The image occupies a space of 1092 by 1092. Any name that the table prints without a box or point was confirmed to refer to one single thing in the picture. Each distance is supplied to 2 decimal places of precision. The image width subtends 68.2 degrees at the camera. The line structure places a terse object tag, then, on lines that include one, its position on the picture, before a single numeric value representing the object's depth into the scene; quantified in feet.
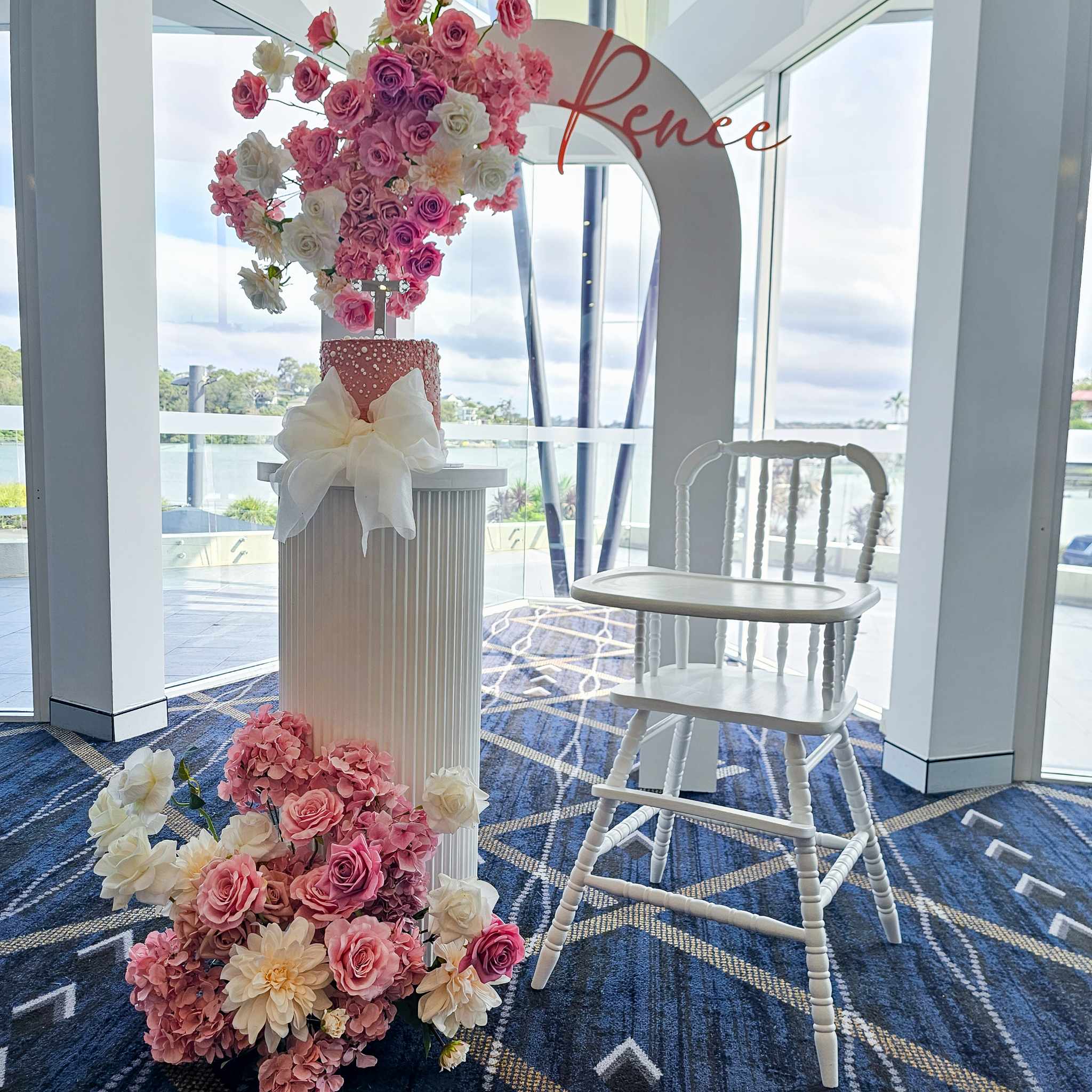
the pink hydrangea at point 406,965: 4.14
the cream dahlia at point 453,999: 3.99
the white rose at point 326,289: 4.93
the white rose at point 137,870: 4.09
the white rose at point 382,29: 4.28
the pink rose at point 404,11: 4.17
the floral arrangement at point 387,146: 4.16
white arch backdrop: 6.94
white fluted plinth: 4.50
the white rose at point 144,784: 4.40
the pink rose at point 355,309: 4.99
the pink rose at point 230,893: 3.95
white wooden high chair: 4.26
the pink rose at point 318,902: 4.02
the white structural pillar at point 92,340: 7.90
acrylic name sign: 6.91
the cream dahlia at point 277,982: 3.71
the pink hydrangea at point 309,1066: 3.83
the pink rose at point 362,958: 3.81
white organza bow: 4.14
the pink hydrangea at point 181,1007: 4.01
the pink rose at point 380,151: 4.19
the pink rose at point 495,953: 4.12
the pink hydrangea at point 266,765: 4.47
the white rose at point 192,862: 4.24
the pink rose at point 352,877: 4.02
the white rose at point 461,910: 4.24
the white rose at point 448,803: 4.38
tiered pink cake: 4.71
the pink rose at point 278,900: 4.11
